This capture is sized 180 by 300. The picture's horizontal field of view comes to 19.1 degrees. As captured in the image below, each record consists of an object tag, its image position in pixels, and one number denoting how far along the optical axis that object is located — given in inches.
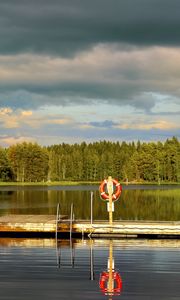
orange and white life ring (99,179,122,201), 1177.2
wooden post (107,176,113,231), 1150.3
